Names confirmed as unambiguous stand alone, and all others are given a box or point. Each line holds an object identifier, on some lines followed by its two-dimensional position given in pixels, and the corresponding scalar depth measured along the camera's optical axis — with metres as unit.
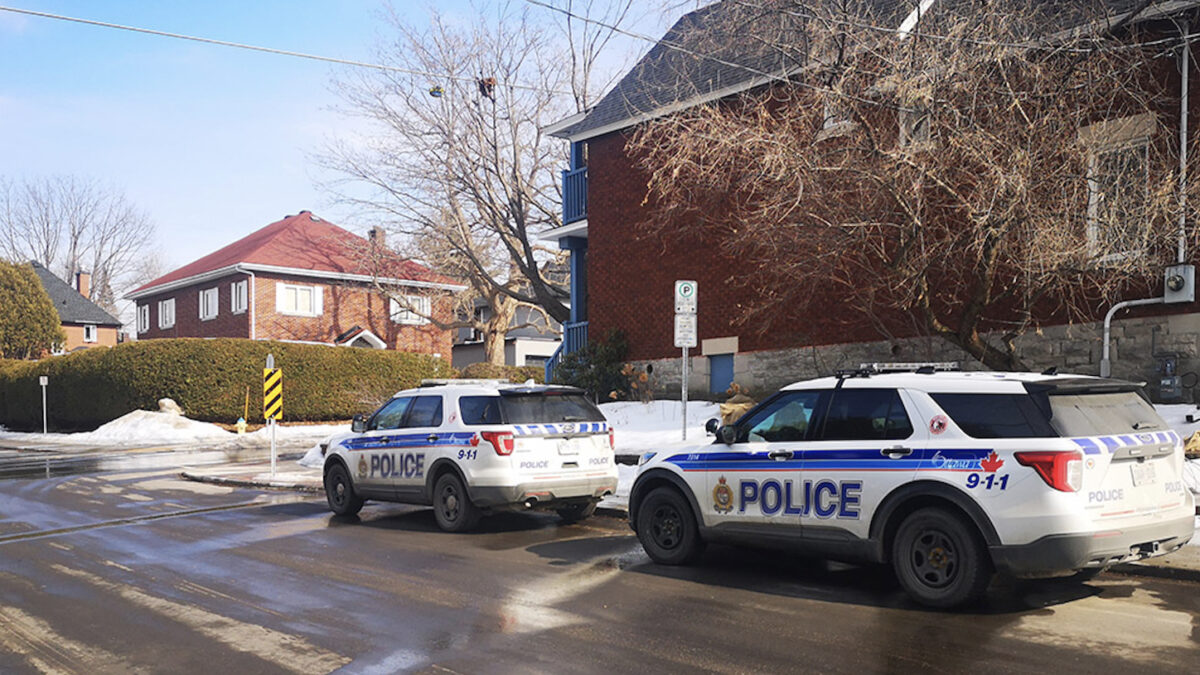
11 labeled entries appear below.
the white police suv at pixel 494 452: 10.86
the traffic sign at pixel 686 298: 13.06
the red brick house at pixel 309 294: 43.59
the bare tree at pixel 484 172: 27.22
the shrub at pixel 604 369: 23.03
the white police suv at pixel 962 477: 6.58
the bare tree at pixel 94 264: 72.38
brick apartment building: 14.12
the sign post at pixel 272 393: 17.88
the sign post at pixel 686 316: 13.12
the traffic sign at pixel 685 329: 13.20
